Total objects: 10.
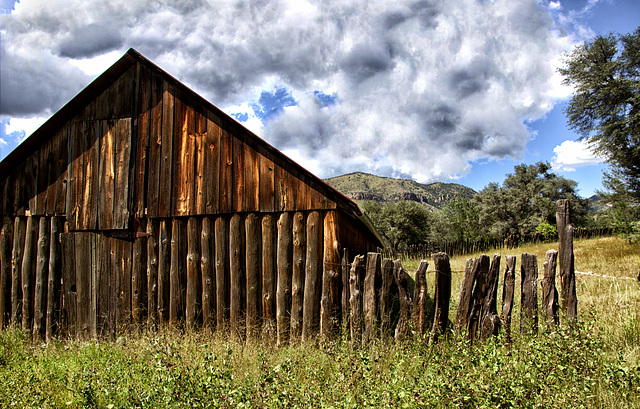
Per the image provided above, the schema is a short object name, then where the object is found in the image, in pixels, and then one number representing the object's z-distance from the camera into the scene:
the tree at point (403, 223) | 48.28
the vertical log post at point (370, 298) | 5.08
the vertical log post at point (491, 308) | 4.73
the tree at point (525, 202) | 40.31
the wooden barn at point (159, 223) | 5.76
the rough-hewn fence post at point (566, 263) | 4.62
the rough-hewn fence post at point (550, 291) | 4.62
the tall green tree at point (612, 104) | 19.44
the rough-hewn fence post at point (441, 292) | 4.80
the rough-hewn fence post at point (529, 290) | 4.66
